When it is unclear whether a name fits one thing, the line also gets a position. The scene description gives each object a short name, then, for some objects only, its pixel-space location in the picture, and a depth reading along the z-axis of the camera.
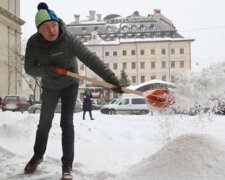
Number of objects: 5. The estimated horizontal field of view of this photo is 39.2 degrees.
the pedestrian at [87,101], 13.89
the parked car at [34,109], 18.16
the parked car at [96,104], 31.54
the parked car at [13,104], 20.54
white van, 20.76
